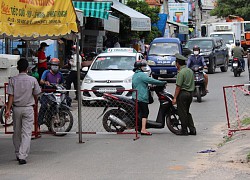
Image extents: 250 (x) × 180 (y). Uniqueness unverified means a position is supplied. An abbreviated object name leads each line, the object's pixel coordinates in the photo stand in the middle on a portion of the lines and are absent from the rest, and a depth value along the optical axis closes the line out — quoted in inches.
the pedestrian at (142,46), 1544.0
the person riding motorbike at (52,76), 561.5
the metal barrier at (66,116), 529.0
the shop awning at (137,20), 1307.8
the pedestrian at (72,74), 796.0
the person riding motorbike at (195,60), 823.7
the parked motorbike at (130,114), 528.4
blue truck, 1116.5
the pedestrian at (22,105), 410.3
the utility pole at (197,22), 3200.8
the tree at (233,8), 3065.9
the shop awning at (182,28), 2050.3
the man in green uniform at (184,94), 528.1
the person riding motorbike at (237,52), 1162.0
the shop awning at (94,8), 1030.0
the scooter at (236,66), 1171.0
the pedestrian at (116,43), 1369.5
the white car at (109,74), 746.8
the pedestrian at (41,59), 823.7
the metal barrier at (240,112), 530.4
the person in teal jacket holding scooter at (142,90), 529.0
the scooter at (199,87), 799.7
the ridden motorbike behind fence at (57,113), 530.0
